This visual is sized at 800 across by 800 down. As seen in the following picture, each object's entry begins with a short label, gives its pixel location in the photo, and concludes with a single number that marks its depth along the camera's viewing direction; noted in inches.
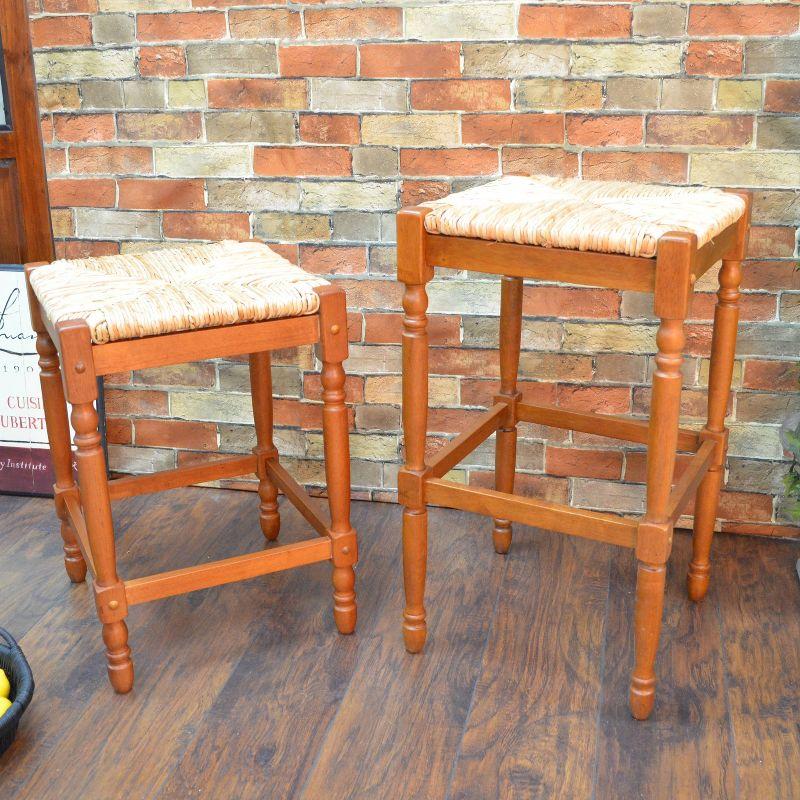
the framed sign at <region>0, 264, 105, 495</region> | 94.4
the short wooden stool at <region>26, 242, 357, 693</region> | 63.3
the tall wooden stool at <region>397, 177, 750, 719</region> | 59.4
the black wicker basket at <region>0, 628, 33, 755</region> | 62.3
